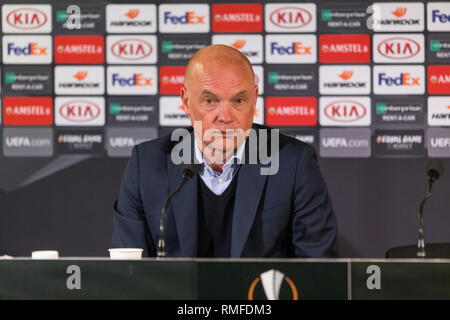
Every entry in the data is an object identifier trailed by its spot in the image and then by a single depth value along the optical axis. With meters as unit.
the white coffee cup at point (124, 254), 6.05
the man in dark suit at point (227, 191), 6.35
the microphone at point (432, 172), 6.10
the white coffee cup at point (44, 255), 6.05
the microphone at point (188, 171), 6.13
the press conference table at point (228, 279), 5.95
